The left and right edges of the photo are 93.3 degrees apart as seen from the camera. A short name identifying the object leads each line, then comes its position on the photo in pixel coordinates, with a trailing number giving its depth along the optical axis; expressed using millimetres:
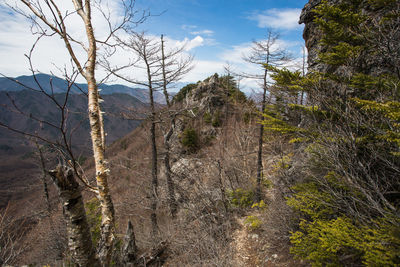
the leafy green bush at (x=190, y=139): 18780
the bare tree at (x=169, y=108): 7309
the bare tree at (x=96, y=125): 2338
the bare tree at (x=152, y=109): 6795
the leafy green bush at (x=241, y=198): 8573
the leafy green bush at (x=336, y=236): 2285
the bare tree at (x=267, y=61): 8469
